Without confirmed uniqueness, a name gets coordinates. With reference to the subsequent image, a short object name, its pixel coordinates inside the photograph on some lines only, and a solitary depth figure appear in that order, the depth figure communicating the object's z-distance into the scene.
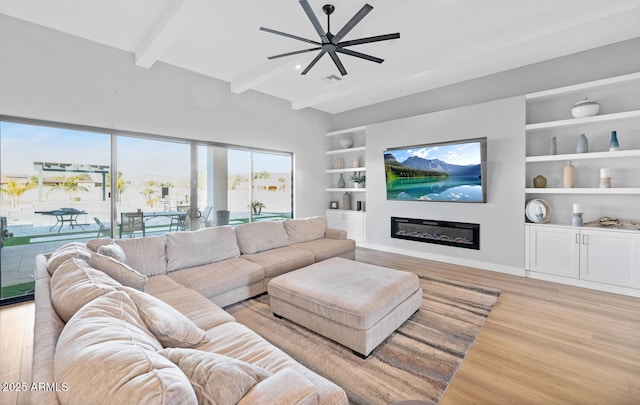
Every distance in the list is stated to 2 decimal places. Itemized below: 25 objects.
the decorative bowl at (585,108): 3.63
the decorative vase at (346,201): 6.71
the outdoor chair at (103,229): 3.80
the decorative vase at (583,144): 3.72
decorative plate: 4.07
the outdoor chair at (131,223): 3.96
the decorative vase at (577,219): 3.73
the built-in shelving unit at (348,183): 6.27
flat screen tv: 4.42
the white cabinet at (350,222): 6.19
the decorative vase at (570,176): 3.85
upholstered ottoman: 2.14
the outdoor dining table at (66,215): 3.54
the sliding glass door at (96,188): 3.23
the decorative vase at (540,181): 4.12
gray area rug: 1.83
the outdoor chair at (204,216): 4.78
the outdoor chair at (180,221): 4.54
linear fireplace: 4.64
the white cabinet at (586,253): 3.35
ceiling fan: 2.34
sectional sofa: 0.71
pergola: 3.38
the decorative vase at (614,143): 3.52
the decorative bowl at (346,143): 6.56
